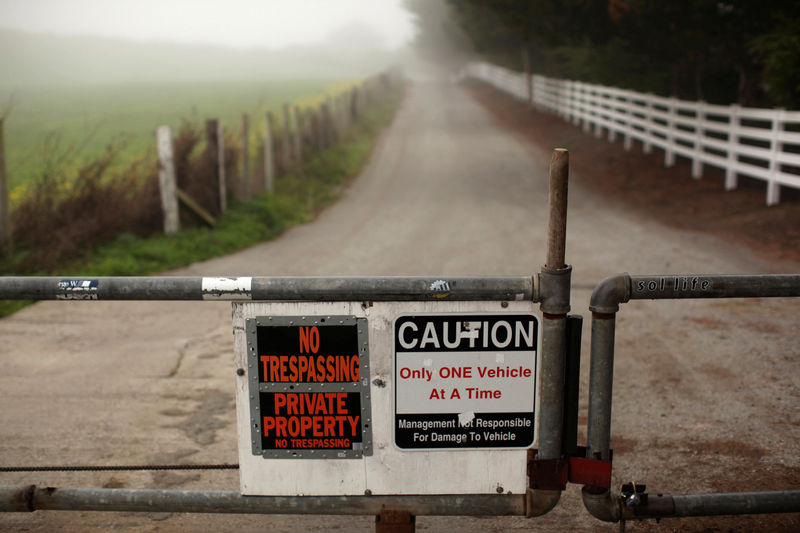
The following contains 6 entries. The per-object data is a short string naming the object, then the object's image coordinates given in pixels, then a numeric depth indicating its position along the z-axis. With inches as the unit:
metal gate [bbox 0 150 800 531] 109.0
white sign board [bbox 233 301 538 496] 111.4
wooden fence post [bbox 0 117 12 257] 389.4
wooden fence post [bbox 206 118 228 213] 512.4
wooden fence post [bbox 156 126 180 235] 453.1
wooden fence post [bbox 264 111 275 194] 612.1
